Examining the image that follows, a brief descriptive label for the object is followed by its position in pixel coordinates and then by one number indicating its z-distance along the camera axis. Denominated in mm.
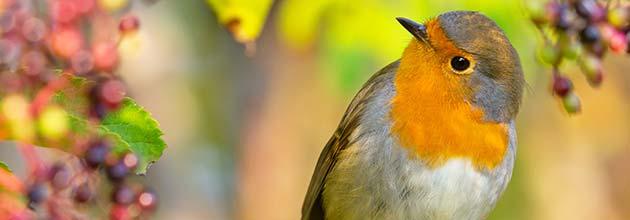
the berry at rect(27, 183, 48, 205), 4035
